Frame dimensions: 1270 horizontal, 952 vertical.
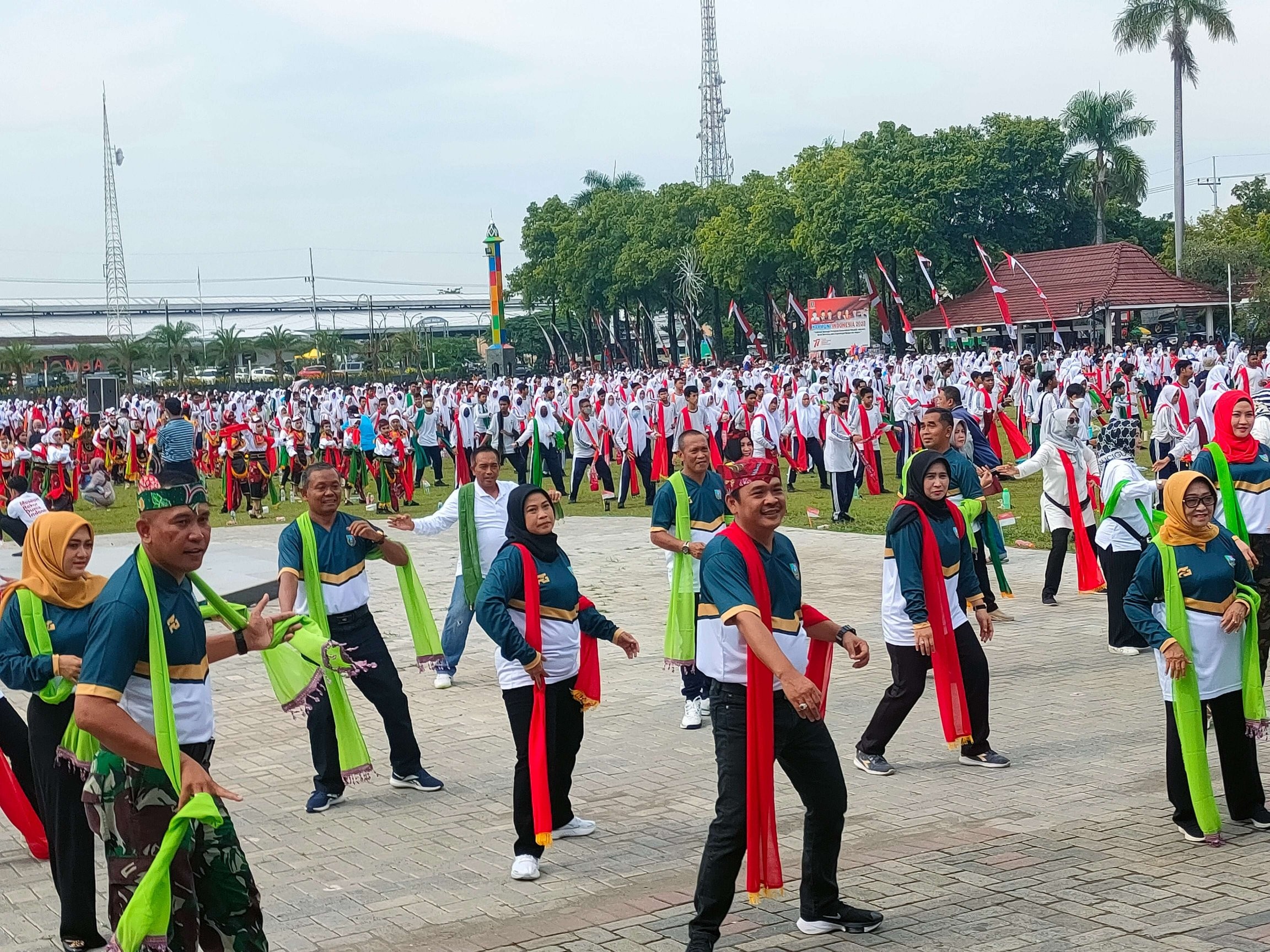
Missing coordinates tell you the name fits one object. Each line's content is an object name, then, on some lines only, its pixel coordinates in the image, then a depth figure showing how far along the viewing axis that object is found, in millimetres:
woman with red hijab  9156
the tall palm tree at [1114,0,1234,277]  60469
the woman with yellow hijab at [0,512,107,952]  5562
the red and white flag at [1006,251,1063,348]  42531
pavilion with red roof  55000
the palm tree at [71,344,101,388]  86500
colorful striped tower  75562
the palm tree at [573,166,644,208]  95875
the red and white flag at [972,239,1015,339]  38625
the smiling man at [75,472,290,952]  4492
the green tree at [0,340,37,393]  77481
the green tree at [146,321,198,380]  85125
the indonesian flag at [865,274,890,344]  55125
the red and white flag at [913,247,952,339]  47050
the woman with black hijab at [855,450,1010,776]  7773
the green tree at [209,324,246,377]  85938
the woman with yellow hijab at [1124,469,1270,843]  6473
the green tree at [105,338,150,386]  82562
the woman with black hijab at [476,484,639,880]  6508
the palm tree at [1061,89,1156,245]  62781
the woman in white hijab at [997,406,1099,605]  12531
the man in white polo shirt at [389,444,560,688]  9469
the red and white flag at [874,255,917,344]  45438
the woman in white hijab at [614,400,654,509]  24109
